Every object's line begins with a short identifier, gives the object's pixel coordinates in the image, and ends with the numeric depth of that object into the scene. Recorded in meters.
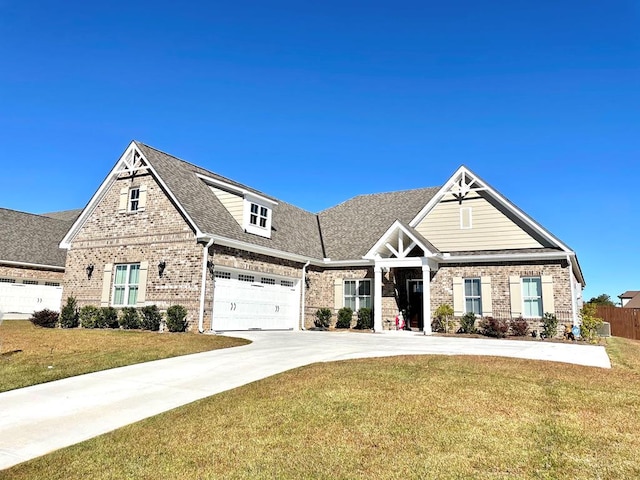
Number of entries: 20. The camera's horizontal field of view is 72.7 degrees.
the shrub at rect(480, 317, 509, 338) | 18.12
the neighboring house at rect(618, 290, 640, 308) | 63.04
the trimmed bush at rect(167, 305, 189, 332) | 16.16
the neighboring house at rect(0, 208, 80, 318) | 24.30
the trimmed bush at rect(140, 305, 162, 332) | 16.66
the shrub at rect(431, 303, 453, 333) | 19.70
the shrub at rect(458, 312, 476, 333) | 19.25
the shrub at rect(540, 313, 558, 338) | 18.02
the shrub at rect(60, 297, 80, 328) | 18.84
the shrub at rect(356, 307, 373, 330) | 21.17
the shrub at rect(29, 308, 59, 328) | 19.12
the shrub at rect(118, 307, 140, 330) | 17.08
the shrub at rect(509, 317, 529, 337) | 18.22
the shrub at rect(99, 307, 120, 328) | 17.77
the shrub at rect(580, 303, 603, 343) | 17.39
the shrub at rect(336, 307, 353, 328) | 21.64
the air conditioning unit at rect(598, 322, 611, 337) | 23.25
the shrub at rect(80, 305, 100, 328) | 17.94
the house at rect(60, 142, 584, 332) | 17.47
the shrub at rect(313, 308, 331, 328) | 21.98
